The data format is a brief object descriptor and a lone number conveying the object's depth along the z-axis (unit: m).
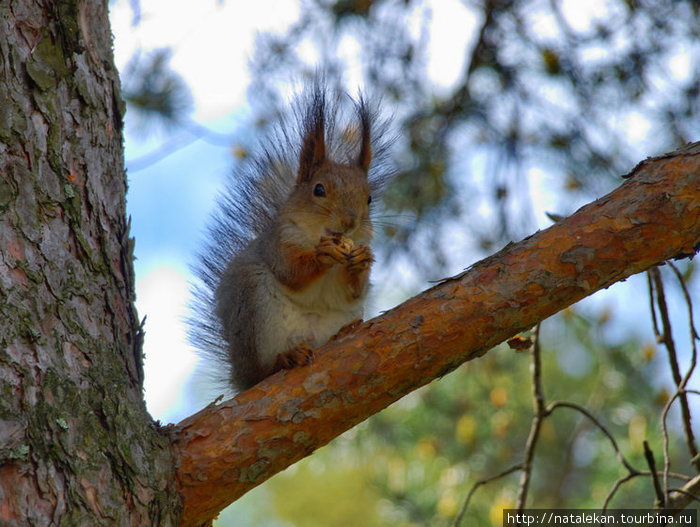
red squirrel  6.09
